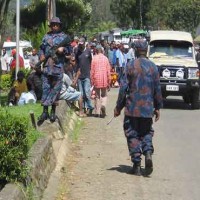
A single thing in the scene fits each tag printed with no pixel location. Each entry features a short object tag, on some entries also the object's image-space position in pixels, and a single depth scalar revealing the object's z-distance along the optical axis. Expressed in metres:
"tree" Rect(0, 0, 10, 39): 14.51
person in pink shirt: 15.47
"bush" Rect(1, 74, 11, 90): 24.26
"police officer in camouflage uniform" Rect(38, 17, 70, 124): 10.85
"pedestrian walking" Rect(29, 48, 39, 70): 22.90
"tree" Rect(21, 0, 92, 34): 41.81
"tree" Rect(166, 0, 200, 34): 76.81
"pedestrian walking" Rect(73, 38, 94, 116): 15.98
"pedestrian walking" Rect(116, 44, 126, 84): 28.77
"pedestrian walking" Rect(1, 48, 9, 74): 29.93
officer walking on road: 9.11
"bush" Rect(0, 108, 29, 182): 6.52
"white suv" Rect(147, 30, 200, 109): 18.39
